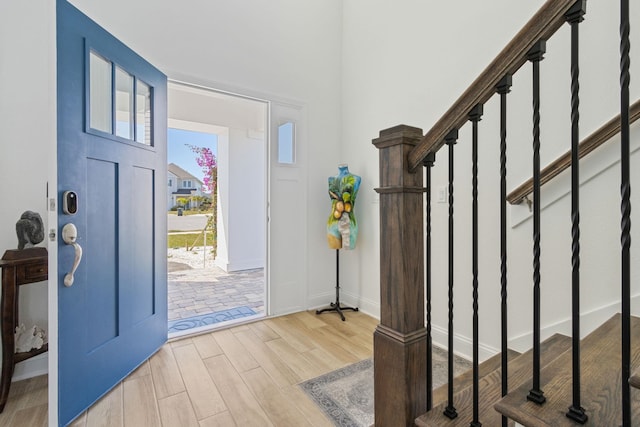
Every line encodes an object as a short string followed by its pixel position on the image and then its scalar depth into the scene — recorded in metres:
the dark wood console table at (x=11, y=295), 1.65
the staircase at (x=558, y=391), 0.75
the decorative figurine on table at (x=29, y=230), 1.79
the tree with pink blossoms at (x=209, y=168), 5.37
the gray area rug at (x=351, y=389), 1.57
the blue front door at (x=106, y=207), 1.51
